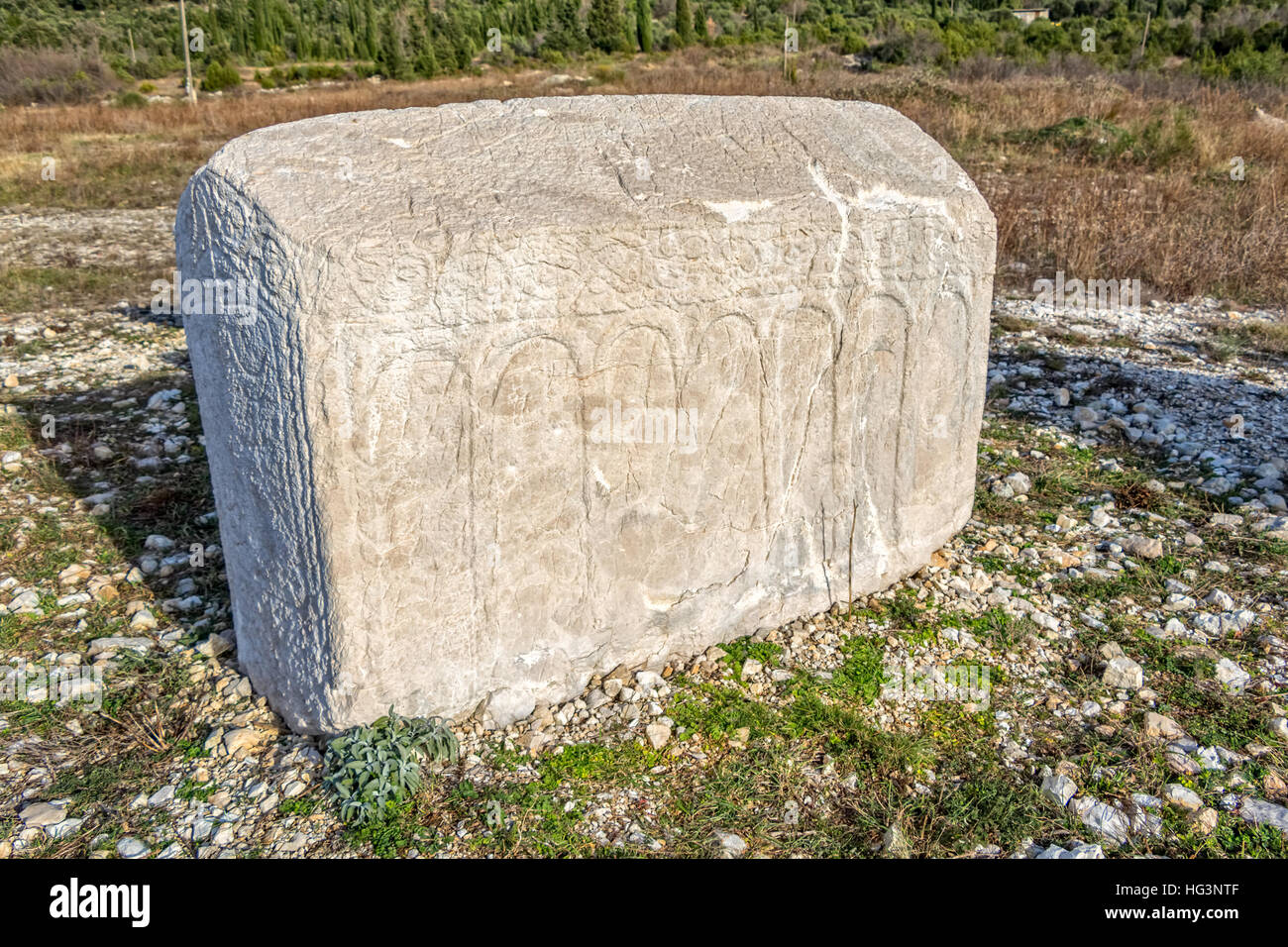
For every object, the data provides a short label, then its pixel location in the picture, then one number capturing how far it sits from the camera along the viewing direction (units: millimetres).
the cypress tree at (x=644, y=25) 28283
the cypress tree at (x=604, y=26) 28578
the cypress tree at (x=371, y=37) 28875
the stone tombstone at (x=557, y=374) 2289
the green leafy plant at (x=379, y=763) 2363
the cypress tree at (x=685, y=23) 28203
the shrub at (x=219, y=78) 23412
